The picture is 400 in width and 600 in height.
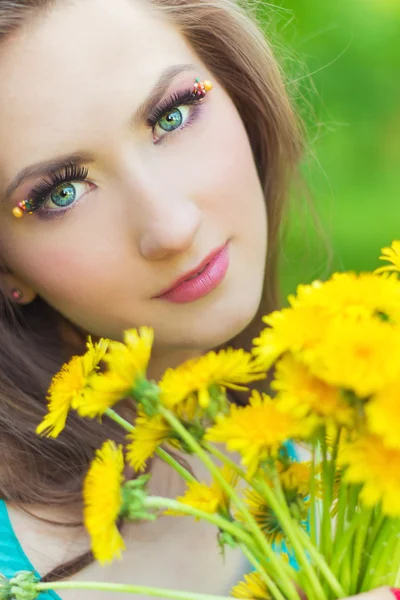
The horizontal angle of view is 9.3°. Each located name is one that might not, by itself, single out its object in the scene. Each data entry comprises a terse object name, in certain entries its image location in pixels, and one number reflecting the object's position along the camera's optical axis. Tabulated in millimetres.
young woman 994
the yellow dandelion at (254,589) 877
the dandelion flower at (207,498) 859
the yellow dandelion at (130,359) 851
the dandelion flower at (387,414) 816
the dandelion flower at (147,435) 856
